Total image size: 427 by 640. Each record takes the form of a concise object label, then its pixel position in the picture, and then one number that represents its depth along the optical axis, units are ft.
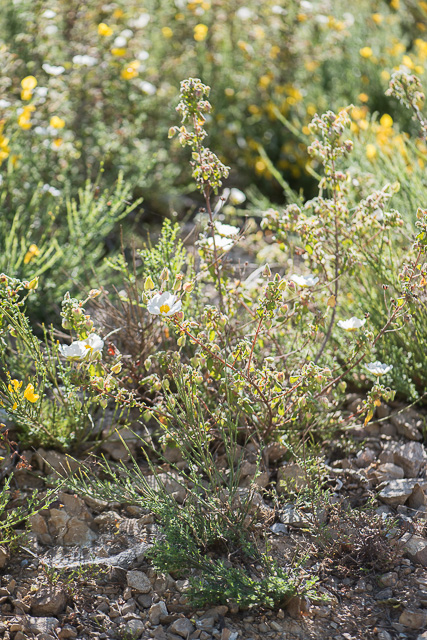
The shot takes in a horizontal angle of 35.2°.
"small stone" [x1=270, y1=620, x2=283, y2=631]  5.52
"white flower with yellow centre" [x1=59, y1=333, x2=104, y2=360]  5.94
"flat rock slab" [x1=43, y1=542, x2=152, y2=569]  6.09
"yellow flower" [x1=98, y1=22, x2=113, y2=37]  11.10
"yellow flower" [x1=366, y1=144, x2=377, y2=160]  10.55
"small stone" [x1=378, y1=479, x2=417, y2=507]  6.73
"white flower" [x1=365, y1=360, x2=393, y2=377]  6.57
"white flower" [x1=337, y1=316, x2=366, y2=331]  6.68
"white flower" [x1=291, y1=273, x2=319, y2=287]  6.93
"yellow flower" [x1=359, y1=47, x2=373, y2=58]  13.23
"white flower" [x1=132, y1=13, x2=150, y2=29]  12.75
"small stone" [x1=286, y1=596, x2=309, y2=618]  5.62
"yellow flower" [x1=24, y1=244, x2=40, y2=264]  8.44
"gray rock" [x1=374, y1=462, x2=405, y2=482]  7.02
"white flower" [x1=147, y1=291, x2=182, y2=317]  5.81
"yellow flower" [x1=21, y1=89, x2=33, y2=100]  10.05
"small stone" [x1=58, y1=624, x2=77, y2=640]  5.49
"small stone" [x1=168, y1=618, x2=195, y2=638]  5.48
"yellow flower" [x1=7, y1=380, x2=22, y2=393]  6.29
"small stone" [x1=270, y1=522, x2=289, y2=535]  6.41
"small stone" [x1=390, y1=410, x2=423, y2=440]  7.67
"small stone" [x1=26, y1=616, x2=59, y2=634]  5.49
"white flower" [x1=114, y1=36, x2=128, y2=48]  11.51
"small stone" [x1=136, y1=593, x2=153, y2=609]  5.78
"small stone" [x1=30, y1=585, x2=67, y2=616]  5.63
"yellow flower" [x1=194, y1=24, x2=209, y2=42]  13.04
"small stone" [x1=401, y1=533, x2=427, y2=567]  6.12
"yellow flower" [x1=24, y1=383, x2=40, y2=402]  6.37
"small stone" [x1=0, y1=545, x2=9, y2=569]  6.00
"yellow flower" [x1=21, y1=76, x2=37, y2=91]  10.16
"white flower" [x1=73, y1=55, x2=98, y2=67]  11.03
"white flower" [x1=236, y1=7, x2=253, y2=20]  13.75
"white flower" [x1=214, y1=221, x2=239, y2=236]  7.19
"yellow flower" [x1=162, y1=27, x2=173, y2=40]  13.75
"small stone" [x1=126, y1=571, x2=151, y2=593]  5.88
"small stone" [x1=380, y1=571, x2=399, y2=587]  5.92
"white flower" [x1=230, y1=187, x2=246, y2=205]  9.21
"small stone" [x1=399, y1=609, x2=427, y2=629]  5.51
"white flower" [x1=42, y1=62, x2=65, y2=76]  10.51
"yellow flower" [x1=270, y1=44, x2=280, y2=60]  13.82
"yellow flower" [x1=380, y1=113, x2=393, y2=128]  11.40
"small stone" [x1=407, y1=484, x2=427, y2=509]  6.73
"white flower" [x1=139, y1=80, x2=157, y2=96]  11.67
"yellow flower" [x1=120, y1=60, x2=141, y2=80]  11.03
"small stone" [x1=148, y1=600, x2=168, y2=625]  5.63
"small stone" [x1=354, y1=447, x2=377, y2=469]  7.25
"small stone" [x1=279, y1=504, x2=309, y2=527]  6.45
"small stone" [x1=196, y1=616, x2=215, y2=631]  5.51
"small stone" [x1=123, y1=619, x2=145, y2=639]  5.48
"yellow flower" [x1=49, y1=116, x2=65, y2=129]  10.03
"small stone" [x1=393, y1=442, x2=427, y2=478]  7.15
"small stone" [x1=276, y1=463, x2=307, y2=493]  6.69
